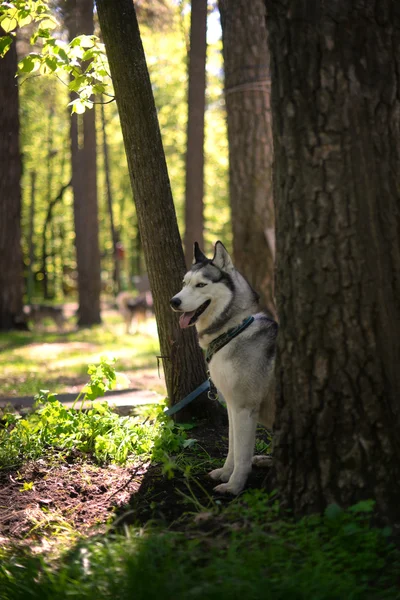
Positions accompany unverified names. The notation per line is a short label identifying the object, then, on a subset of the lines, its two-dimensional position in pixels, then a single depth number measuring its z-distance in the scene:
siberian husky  4.68
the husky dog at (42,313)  20.00
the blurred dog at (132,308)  19.78
